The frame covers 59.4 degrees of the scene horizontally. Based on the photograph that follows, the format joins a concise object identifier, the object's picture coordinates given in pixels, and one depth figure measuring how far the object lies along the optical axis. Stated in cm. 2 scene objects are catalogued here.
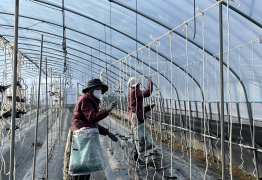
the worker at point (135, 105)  431
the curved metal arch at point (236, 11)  368
